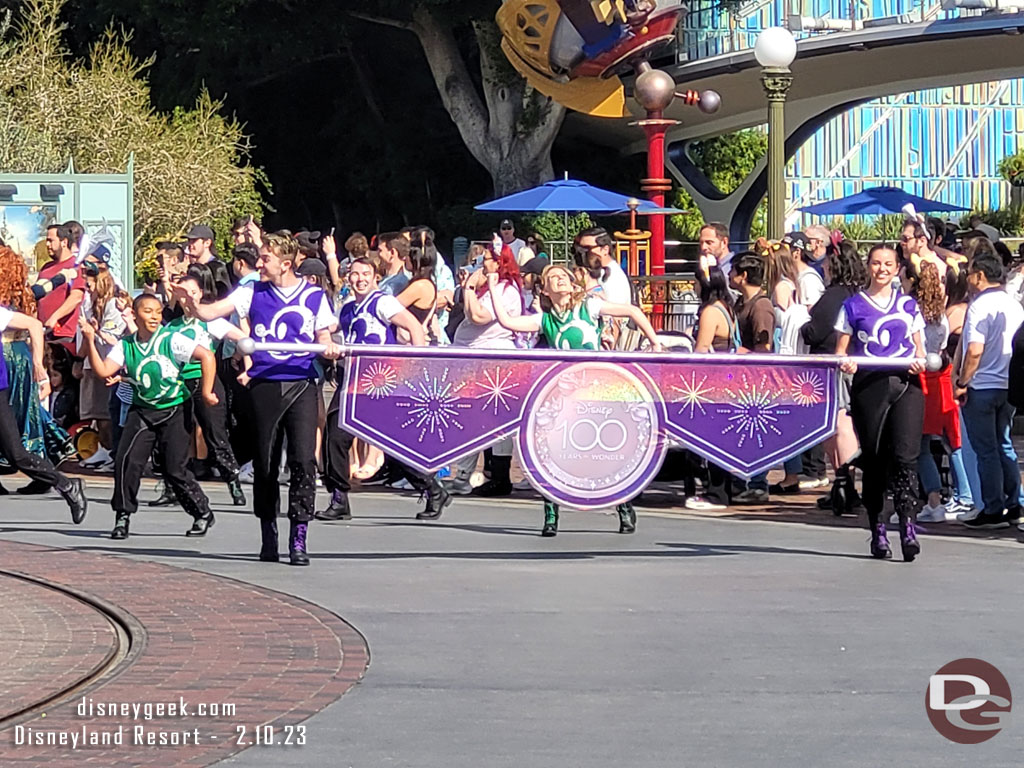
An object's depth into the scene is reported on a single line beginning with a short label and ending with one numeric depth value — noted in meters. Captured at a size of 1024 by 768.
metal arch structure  38.47
